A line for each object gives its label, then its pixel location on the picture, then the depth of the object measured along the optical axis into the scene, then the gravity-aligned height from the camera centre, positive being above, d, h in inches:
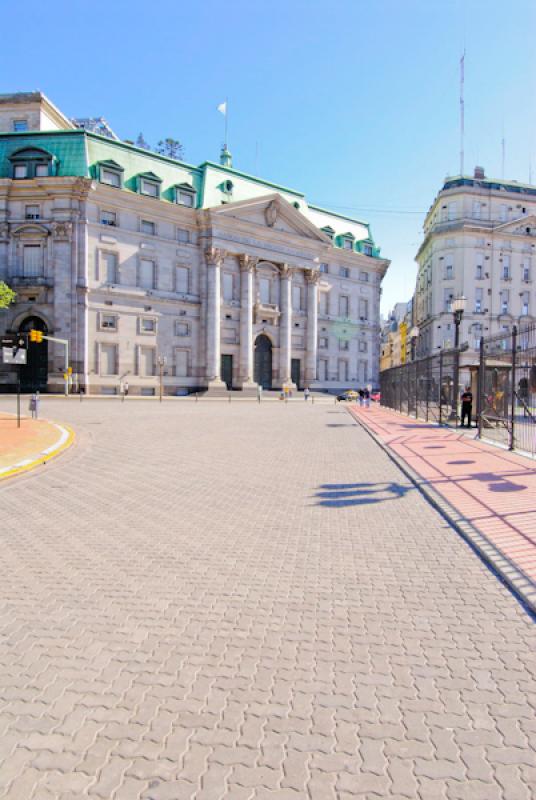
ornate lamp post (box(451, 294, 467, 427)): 797.9 +115.7
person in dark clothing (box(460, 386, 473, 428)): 776.9 -26.3
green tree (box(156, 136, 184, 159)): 2989.7 +1396.0
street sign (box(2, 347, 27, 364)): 656.4 +34.9
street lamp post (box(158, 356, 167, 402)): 2042.3 +80.8
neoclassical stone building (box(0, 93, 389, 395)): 1860.2 +481.9
